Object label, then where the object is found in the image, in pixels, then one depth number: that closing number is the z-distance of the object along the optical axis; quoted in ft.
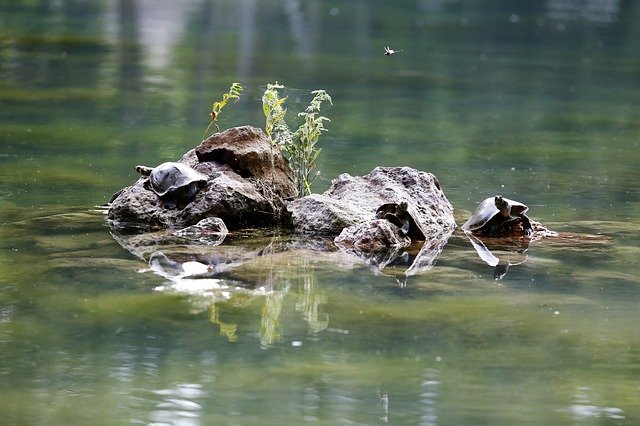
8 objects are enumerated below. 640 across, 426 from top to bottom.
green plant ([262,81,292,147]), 39.81
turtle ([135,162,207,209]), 38.19
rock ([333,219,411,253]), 36.45
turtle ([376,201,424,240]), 37.73
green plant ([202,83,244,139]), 40.02
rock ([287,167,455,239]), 38.14
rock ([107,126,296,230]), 38.40
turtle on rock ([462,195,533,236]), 38.47
